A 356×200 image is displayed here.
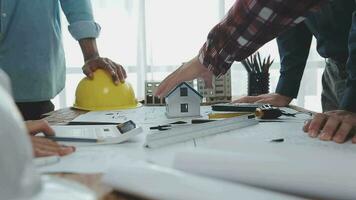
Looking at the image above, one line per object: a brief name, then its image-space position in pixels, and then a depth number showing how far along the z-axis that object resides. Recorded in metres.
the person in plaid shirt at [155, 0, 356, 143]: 0.75
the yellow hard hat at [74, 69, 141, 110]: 1.22
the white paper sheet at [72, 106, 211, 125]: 0.98
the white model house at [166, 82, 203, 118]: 1.04
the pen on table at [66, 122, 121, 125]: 0.95
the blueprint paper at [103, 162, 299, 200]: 0.35
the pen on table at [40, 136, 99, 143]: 0.67
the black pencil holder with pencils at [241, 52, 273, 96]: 1.49
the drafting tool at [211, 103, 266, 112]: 1.08
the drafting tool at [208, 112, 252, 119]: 1.00
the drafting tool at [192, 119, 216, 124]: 0.90
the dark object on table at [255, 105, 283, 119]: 0.97
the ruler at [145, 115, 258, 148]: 0.66
